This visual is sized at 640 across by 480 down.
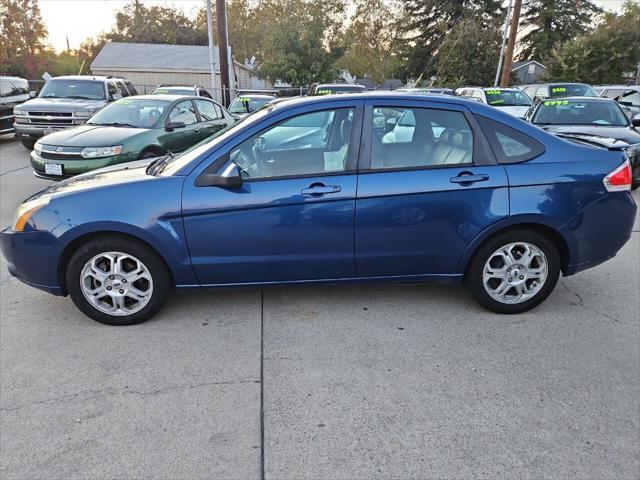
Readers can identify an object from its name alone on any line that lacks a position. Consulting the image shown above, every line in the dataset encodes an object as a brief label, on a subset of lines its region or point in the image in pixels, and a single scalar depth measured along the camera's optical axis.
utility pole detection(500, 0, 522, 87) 22.41
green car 6.89
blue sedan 3.32
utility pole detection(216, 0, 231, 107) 17.80
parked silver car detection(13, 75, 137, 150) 10.77
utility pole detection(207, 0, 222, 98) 21.35
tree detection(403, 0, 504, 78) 40.62
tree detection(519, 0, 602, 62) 43.91
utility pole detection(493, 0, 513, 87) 27.62
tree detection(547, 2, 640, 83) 28.88
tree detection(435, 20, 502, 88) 32.19
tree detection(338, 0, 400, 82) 36.78
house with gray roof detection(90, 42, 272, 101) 37.97
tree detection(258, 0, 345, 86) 27.91
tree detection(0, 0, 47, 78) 41.06
